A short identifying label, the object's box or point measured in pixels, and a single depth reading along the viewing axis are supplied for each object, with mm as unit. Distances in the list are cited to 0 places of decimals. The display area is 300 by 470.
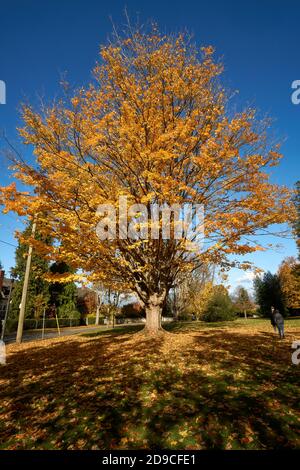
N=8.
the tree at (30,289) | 39969
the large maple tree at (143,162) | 9758
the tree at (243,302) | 63034
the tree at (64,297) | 48094
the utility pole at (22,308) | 15750
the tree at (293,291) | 34959
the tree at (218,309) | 32406
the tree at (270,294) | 36606
